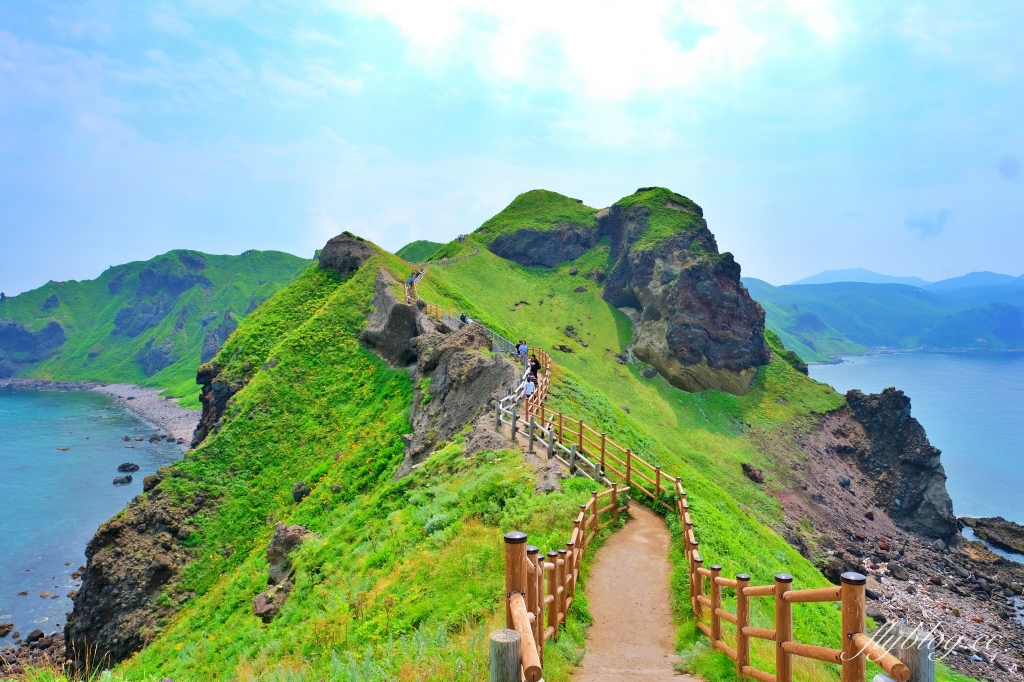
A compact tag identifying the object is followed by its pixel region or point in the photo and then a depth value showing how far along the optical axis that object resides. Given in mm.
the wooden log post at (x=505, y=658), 5484
